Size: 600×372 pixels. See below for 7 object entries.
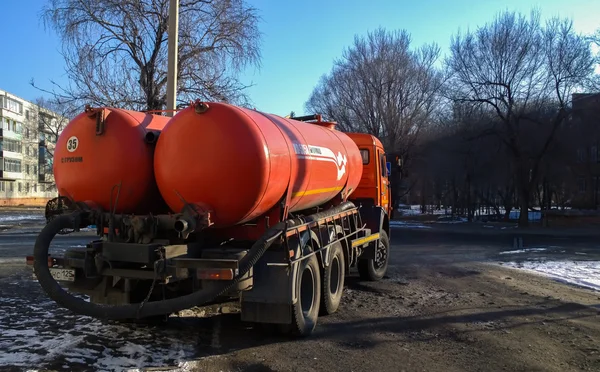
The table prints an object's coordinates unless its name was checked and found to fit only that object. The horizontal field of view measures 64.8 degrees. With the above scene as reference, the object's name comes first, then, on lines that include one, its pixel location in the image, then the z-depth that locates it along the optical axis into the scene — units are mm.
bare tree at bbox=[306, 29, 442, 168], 34562
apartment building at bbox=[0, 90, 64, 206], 67875
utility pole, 10273
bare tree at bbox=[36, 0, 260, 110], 16656
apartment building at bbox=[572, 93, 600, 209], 31203
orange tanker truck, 4934
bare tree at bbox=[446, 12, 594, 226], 29125
